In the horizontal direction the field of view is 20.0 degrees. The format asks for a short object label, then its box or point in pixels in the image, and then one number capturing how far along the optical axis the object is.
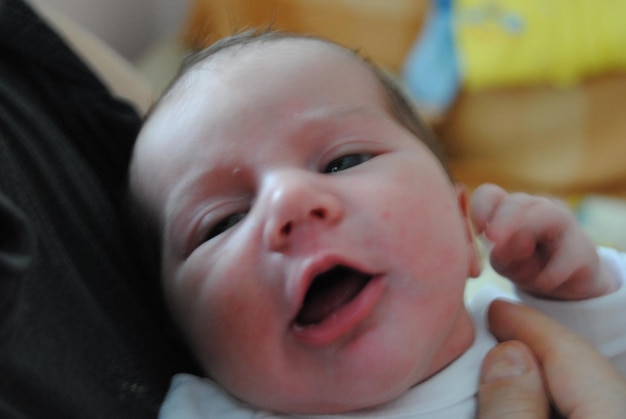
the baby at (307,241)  0.46
